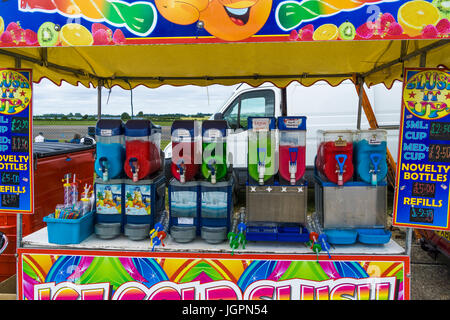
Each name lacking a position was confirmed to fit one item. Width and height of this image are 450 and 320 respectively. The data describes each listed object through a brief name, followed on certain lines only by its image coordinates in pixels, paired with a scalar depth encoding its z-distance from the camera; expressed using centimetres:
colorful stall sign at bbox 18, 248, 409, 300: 232
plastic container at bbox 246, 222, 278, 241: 241
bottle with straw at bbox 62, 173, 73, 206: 262
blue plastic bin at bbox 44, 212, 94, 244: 246
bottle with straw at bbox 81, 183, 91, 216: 259
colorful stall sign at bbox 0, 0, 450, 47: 183
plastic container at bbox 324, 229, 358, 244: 241
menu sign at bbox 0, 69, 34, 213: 240
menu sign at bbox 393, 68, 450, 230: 222
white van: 591
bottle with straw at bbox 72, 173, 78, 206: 267
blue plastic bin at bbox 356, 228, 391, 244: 240
